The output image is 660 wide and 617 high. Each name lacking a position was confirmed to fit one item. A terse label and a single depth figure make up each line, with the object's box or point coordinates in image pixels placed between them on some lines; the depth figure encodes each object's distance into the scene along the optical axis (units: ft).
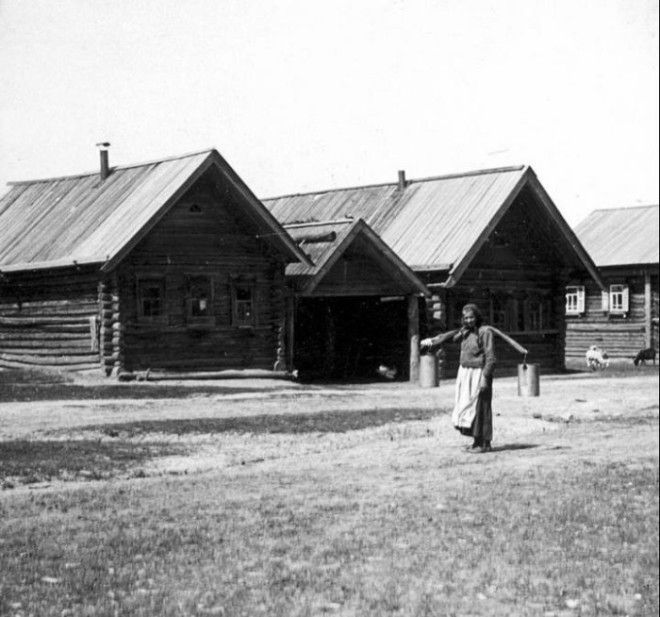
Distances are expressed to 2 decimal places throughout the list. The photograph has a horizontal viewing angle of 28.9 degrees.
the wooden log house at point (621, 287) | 130.93
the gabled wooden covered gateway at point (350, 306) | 89.04
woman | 46.32
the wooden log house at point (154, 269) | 49.96
